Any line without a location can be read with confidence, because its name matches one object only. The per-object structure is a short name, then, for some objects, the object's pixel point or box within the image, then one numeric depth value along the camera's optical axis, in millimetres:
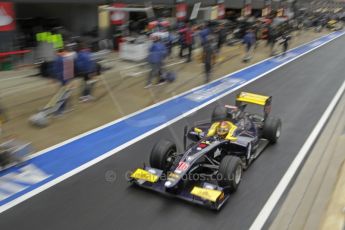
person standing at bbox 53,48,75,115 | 11234
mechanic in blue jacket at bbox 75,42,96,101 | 11977
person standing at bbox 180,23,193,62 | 19453
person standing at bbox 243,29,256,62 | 20828
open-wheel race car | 6949
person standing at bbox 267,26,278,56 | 23406
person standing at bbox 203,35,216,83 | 15328
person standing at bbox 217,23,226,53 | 21766
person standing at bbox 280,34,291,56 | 23906
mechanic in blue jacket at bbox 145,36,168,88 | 14102
